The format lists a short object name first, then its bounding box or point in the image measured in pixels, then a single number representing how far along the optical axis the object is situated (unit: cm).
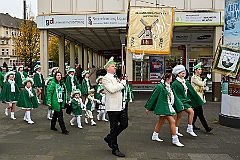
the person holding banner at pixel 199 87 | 787
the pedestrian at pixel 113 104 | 572
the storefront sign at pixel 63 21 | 1352
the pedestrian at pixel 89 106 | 898
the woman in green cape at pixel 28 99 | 934
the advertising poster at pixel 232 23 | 846
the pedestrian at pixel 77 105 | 853
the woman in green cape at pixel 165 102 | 650
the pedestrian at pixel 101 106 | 956
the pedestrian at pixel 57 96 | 766
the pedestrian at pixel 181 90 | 713
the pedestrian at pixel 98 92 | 984
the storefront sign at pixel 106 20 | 1341
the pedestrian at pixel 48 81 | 935
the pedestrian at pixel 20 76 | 1292
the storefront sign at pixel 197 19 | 1328
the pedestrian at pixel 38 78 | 1346
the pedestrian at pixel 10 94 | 1016
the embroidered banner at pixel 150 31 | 755
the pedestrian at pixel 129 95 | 890
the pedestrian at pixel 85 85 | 1068
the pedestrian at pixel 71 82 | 1136
